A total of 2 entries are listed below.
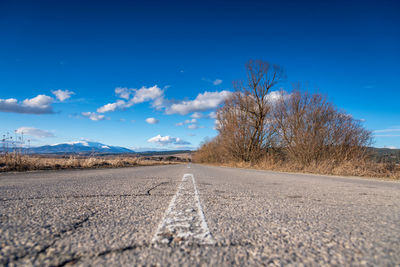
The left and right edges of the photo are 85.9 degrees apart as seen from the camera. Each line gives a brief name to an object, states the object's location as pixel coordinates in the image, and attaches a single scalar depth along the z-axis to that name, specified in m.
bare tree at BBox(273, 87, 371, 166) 11.45
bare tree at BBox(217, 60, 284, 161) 18.81
